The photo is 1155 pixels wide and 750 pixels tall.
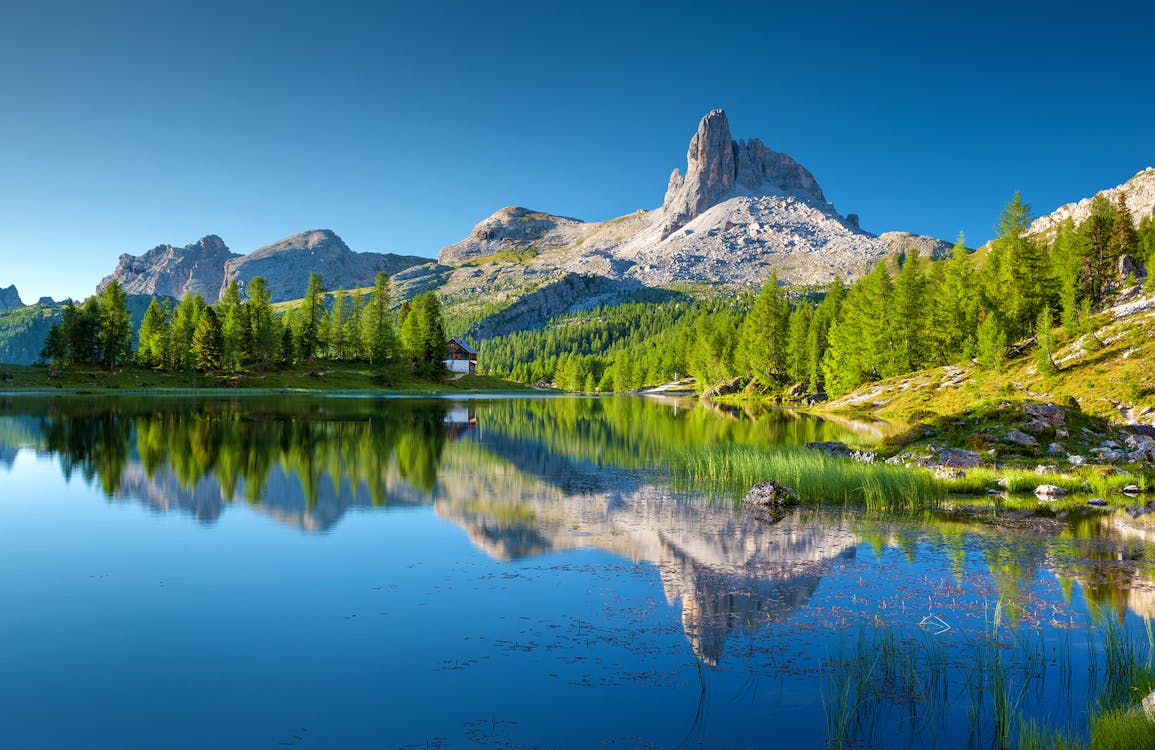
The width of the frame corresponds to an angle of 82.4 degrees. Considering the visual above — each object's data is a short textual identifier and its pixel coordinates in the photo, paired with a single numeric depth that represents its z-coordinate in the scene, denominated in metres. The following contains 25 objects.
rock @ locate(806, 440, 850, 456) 37.88
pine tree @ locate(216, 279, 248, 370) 115.75
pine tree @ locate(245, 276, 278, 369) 116.81
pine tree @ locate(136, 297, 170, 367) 117.50
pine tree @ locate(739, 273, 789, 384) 122.25
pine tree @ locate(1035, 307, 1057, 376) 55.69
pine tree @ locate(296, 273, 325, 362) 129.25
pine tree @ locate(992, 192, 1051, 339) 77.56
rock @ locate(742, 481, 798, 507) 25.11
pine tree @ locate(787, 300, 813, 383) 116.31
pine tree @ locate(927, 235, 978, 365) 81.19
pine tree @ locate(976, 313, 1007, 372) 65.66
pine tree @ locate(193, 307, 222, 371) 114.94
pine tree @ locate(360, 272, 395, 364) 135.25
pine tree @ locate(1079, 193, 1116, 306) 94.25
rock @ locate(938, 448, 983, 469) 31.67
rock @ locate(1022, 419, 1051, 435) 34.62
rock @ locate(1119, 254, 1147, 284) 95.19
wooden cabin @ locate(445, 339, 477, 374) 195.38
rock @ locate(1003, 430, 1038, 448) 33.47
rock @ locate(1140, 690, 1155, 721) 7.98
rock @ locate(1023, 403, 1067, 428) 35.38
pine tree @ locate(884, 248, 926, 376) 89.19
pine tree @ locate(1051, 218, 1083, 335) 71.03
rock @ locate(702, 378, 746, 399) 136.62
